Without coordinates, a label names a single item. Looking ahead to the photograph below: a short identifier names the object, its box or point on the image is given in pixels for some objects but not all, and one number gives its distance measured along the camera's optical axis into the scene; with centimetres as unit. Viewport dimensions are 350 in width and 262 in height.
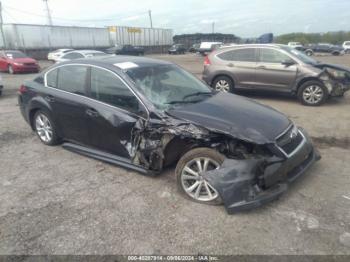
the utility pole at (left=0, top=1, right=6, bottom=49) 2912
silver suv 792
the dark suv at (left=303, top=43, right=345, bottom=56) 3858
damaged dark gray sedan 313
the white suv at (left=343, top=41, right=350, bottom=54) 4422
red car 1716
